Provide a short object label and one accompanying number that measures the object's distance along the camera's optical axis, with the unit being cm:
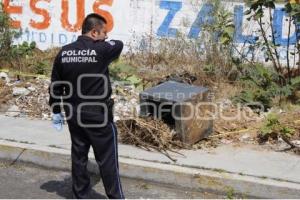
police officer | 516
